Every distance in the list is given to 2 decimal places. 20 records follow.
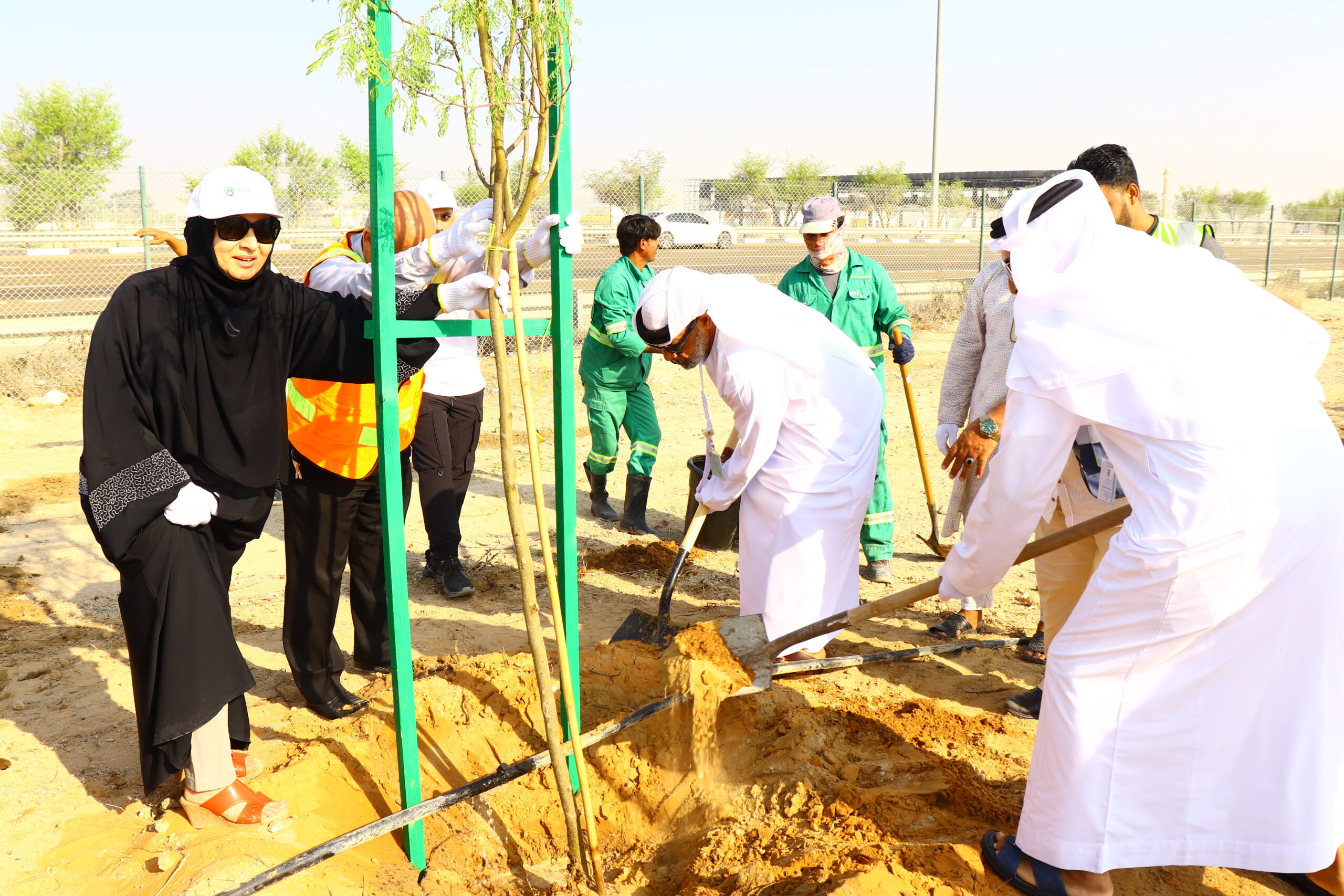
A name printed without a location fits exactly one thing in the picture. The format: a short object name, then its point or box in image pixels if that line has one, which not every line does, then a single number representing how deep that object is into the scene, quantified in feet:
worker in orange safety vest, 11.93
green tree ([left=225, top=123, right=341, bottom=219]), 50.67
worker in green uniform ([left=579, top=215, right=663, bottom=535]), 20.12
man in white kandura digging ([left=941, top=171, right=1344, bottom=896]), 7.50
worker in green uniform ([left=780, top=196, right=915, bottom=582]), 17.76
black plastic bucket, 18.95
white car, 69.62
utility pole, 77.05
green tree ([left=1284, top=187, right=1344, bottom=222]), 106.63
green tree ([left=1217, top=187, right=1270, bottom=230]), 146.92
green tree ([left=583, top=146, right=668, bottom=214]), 39.58
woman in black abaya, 9.17
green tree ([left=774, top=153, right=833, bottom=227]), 59.31
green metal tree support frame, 8.40
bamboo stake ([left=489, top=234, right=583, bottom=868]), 8.19
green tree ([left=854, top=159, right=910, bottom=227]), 71.26
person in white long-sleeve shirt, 16.56
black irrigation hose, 8.62
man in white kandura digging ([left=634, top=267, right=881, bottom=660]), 12.62
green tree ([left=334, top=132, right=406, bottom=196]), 60.34
